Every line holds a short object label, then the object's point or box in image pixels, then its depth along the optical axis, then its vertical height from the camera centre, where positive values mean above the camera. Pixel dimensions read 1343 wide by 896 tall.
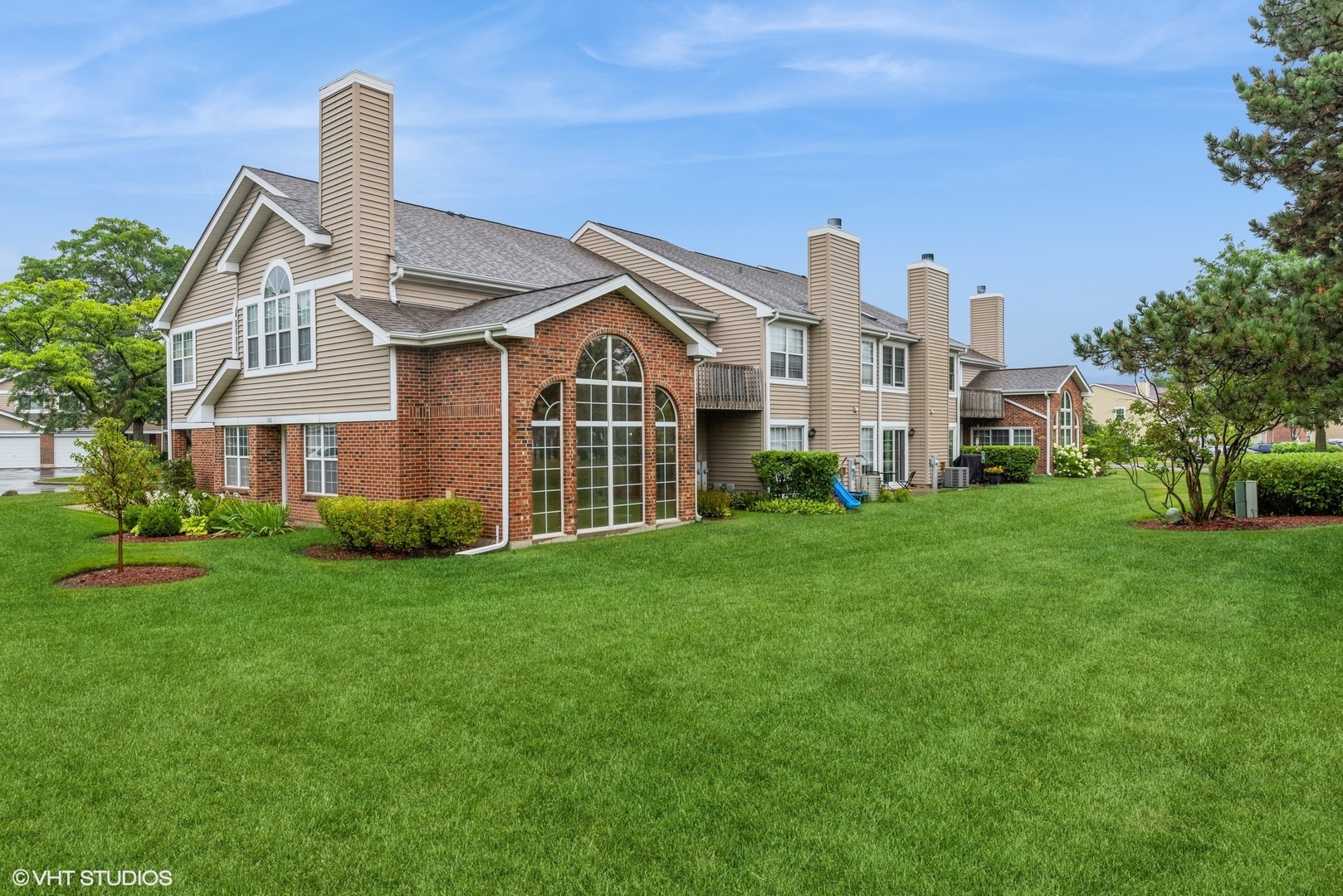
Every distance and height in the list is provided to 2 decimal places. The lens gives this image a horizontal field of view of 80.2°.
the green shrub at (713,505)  17.72 -1.27
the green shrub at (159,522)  14.42 -1.23
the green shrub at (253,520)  14.45 -1.23
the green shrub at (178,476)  20.11 -0.56
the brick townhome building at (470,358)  13.45 +1.86
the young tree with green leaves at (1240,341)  8.11 +1.15
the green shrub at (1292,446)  38.49 -0.22
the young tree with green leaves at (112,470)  10.88 -0.22
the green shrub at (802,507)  18.64 -1.41
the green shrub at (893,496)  21.31 -1.34
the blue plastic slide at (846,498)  19.44 -1.25
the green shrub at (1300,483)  15.21 -0.79
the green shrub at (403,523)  12.22 -1.12
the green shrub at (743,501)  19.86 -1.32
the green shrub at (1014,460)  28.27 -0.50
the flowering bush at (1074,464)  31.83 -0.77
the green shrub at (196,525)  14.74 -1.34
